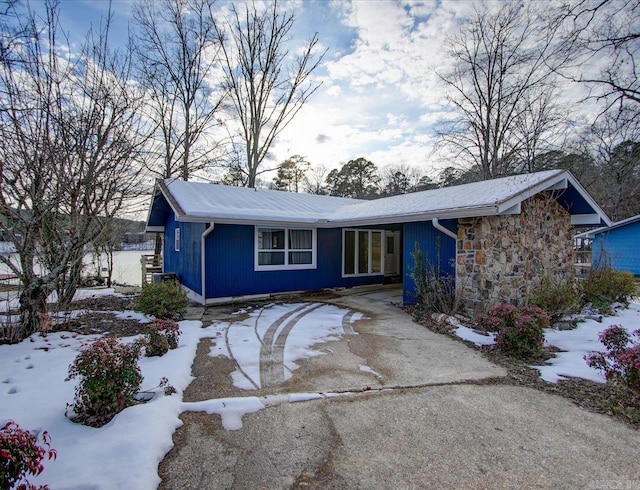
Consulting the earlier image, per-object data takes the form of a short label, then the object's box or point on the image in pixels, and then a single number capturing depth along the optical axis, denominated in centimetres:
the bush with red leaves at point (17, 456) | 167
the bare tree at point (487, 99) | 1725
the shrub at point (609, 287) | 792
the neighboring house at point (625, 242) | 1620
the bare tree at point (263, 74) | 1806
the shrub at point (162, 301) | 666
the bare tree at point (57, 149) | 458
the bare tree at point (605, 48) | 443
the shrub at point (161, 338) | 450
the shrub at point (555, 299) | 667
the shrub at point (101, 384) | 286
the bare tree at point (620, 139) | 513
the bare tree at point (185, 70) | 1477
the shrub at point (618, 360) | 330
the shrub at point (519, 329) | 480
